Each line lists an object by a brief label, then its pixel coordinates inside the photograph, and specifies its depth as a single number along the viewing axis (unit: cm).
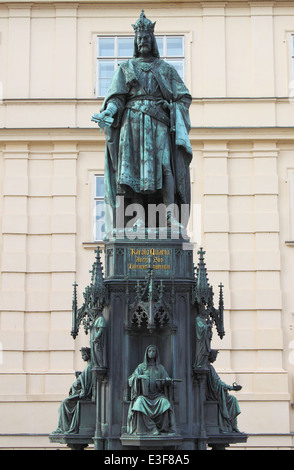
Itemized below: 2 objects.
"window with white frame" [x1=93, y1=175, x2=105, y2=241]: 2103
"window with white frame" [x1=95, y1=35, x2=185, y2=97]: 2186
